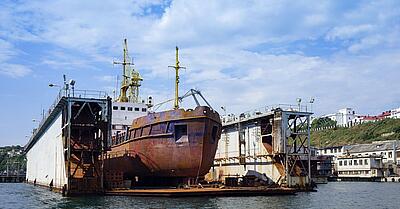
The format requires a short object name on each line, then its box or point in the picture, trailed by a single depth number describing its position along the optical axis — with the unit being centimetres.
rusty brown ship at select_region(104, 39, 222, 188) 3353
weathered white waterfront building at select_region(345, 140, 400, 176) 8607
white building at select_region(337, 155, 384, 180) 8400
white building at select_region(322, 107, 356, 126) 19075
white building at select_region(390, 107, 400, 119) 16770
